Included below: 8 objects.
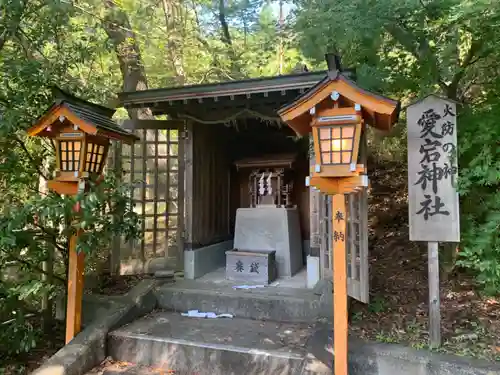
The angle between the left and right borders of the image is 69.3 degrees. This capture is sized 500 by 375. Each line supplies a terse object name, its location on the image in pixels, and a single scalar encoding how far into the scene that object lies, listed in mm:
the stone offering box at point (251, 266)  6214
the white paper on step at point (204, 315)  5194
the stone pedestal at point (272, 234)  6637
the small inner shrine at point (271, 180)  7080
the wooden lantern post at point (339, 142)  3250
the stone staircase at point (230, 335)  3861
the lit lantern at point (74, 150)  3994
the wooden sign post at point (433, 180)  3758
